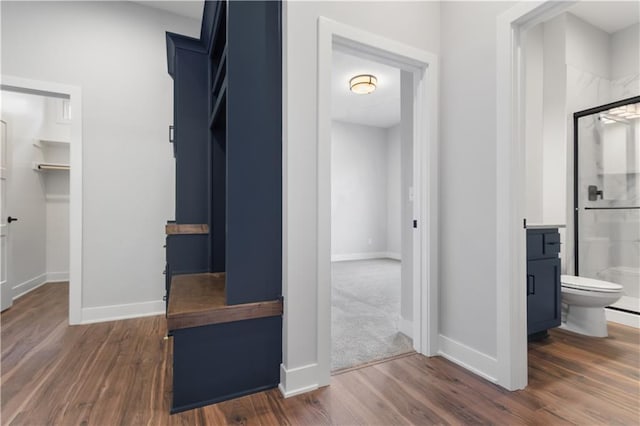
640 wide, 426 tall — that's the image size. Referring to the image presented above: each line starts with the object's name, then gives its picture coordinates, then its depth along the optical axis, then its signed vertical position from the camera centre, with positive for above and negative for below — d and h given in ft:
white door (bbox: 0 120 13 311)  10.03 -0.47
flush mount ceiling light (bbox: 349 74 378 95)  13.48 +5.94
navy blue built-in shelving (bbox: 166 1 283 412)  4.92 -0.70
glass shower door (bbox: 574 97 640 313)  9.72 +0.70
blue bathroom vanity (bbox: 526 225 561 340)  7.02 -1.58
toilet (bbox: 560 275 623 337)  7.58 -2.27
